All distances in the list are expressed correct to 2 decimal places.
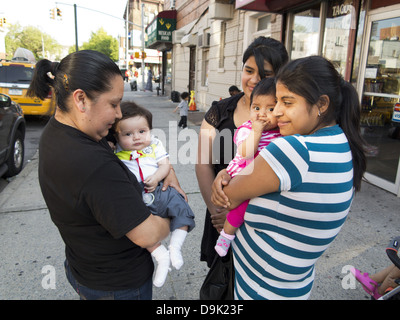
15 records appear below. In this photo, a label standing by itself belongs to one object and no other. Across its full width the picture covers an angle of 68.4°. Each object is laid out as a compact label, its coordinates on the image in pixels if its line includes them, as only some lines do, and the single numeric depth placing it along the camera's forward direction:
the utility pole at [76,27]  22.08
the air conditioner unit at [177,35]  16.61
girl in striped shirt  1.11
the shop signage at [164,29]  18.41
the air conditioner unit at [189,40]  14.09
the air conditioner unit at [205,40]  12.59
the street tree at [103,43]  61.62
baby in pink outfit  1.56
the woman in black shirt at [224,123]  1.85
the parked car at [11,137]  5.08
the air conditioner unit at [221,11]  9.80
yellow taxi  9.62
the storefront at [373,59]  4.72
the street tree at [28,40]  52.40
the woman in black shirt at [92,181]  1.13
